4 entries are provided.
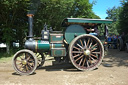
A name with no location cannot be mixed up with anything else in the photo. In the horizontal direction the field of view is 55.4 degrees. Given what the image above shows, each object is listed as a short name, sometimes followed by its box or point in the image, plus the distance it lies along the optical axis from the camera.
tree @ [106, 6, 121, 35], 43.21
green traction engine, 4.62
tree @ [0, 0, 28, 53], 8.96
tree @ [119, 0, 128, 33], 13.93
